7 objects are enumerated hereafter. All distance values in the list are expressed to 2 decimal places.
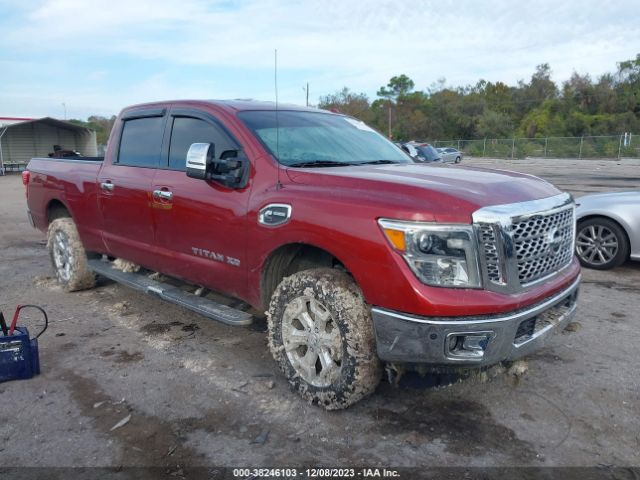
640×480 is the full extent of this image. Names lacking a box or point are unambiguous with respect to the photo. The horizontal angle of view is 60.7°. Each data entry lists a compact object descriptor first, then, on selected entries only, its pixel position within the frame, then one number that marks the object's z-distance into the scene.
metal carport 32.28
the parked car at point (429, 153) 19.12
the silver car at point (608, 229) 6.37
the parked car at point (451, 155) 37.81
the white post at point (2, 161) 30.75
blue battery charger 3.64
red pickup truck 2.81
